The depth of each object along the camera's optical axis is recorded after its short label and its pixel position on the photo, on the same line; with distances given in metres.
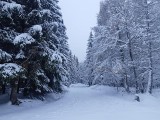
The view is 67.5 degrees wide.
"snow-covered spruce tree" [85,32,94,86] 30.97
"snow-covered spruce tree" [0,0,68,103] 7.81
